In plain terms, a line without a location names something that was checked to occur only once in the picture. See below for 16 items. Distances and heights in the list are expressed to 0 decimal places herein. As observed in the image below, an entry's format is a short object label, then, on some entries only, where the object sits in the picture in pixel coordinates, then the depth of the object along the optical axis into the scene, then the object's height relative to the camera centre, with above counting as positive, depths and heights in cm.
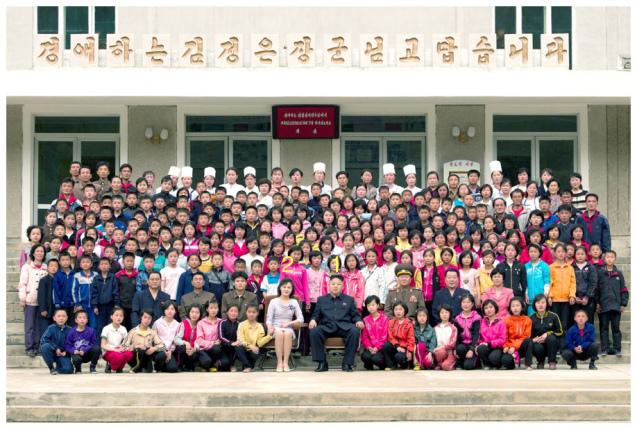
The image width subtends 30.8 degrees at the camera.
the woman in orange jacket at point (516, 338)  1586 -136
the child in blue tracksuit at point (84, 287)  1634 -65
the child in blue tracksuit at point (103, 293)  1636 -73
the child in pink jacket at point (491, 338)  1583 -135
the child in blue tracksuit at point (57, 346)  1569 -143
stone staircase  1647 -135
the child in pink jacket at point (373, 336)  1588 -132
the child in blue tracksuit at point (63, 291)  1636 -70
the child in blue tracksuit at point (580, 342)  1602 -142
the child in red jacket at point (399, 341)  1585 -138
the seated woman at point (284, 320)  1582 -110
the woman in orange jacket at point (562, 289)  1650 -70
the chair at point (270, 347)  1608 -149
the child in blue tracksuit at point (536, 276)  1653 -52
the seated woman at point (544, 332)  1593 -128
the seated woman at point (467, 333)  1587 -129
